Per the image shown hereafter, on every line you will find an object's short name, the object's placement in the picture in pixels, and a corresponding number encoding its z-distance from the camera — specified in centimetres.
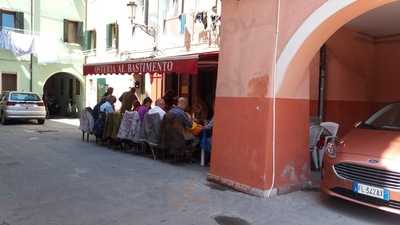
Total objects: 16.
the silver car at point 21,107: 1753
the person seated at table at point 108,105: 1163
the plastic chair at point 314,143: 822
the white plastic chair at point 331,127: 842
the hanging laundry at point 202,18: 1368
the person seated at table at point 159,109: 931
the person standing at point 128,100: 1188
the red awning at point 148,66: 914
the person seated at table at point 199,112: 1076
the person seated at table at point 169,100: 1091
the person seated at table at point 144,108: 1001
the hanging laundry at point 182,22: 1470
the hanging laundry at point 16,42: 1998
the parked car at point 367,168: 500
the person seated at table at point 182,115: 866
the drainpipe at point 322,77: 912
